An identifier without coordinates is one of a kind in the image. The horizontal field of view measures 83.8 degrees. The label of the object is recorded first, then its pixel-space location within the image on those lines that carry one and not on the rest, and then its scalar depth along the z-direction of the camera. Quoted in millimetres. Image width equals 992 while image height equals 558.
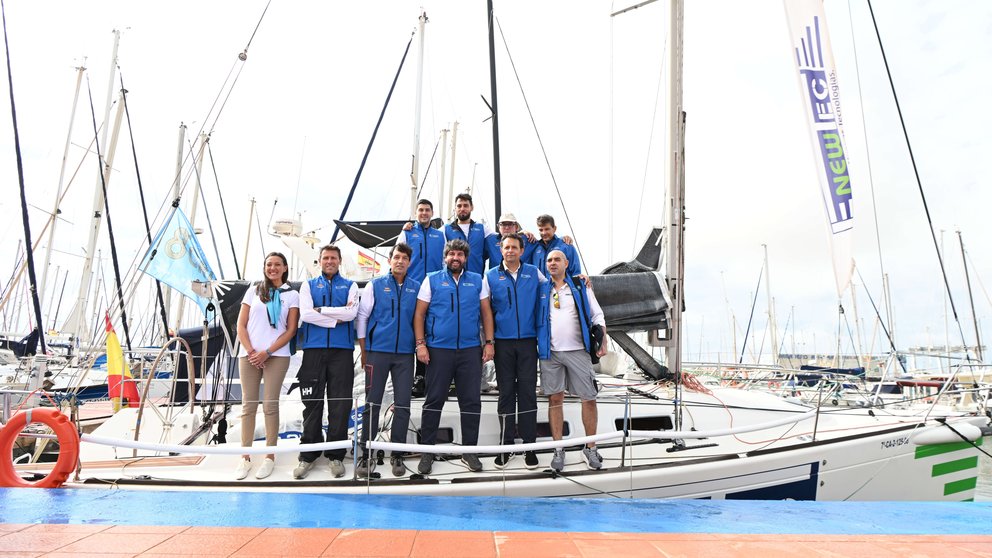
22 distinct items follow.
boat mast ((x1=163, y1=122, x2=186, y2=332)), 15617
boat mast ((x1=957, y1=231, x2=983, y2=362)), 23934
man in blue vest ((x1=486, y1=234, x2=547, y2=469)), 4961
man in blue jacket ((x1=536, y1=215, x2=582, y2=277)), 5633
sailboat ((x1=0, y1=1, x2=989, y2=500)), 4289
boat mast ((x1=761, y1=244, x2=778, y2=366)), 37831
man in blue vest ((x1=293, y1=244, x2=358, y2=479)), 4727
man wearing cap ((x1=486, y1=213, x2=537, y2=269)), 5695
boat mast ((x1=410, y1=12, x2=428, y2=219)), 11547
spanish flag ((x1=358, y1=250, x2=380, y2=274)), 15161
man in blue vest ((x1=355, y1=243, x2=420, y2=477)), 4711
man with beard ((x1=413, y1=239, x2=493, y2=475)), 4777
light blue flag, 6520
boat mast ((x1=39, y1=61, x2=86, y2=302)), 17656
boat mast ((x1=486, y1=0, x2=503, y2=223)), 7883
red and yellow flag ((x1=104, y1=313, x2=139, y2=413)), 8906
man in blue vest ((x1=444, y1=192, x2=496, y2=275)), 5777
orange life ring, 3801
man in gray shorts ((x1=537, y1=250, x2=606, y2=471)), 5035
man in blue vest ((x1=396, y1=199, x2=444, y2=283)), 5719
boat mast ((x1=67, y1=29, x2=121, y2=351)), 16469
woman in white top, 4766
